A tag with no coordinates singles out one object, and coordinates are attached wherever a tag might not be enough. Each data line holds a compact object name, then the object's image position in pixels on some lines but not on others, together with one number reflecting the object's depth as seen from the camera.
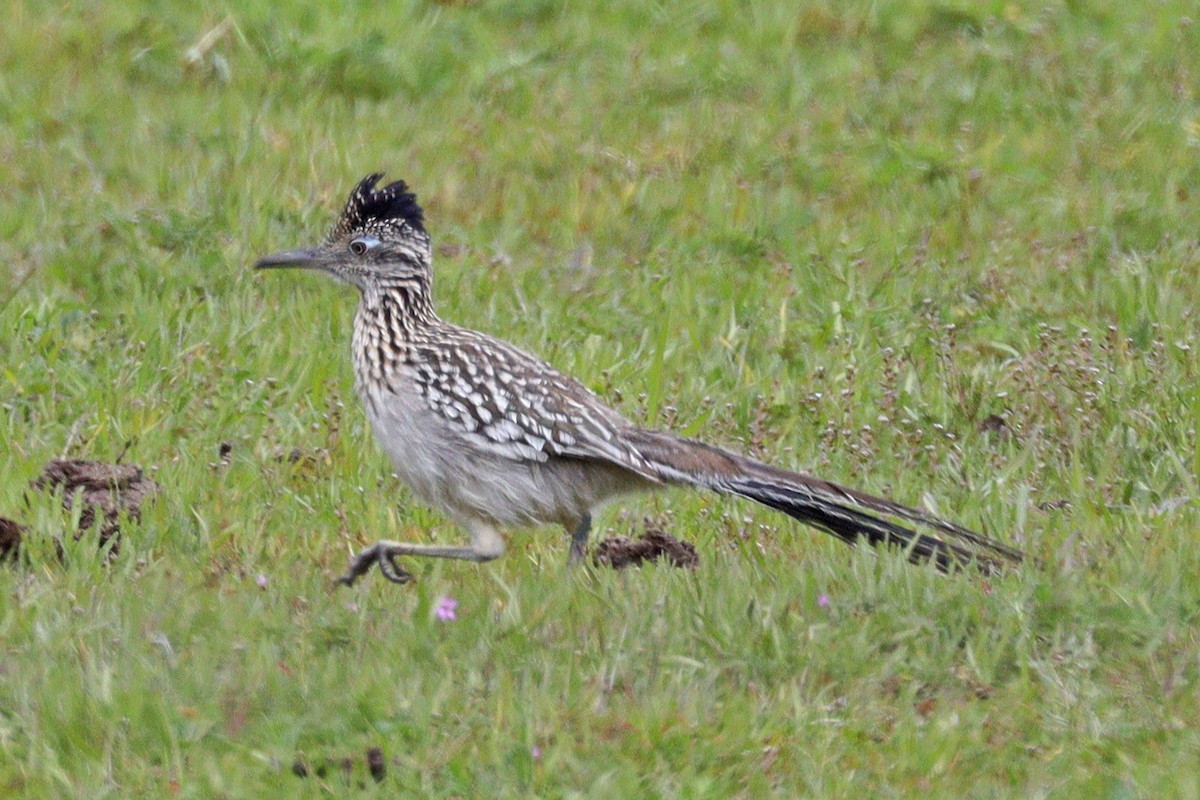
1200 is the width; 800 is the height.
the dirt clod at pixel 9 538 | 14.23
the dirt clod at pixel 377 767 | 10.73
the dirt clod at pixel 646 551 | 14.62
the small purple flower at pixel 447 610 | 12.44
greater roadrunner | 14.19
